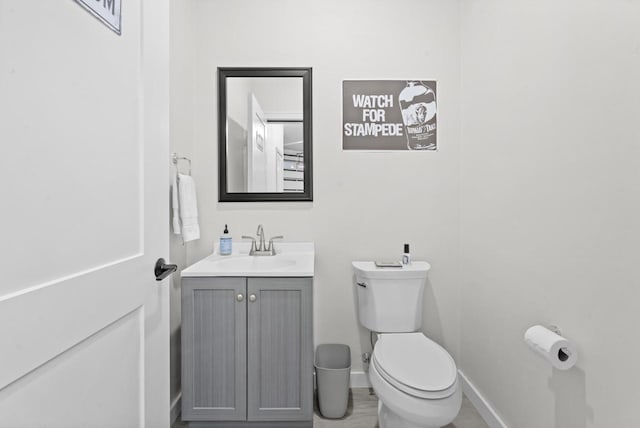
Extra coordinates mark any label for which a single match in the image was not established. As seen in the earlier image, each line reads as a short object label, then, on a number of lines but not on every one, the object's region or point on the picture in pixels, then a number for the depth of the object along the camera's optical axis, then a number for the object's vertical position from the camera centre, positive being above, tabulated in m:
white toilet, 1.28 -0.65
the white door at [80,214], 0.51 +0.00
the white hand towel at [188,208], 1.75 +0.03
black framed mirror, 2.06 +0.48
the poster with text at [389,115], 2.07 +0.61
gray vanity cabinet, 1.58 -0.64
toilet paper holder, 1.12 -0.47
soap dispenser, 1.98 -0.19
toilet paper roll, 1.11 -0.46
